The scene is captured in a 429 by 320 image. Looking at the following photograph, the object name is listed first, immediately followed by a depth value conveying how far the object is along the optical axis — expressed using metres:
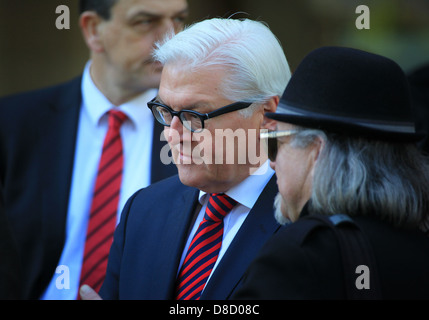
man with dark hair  7.36
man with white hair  5.00
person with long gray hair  3.49
